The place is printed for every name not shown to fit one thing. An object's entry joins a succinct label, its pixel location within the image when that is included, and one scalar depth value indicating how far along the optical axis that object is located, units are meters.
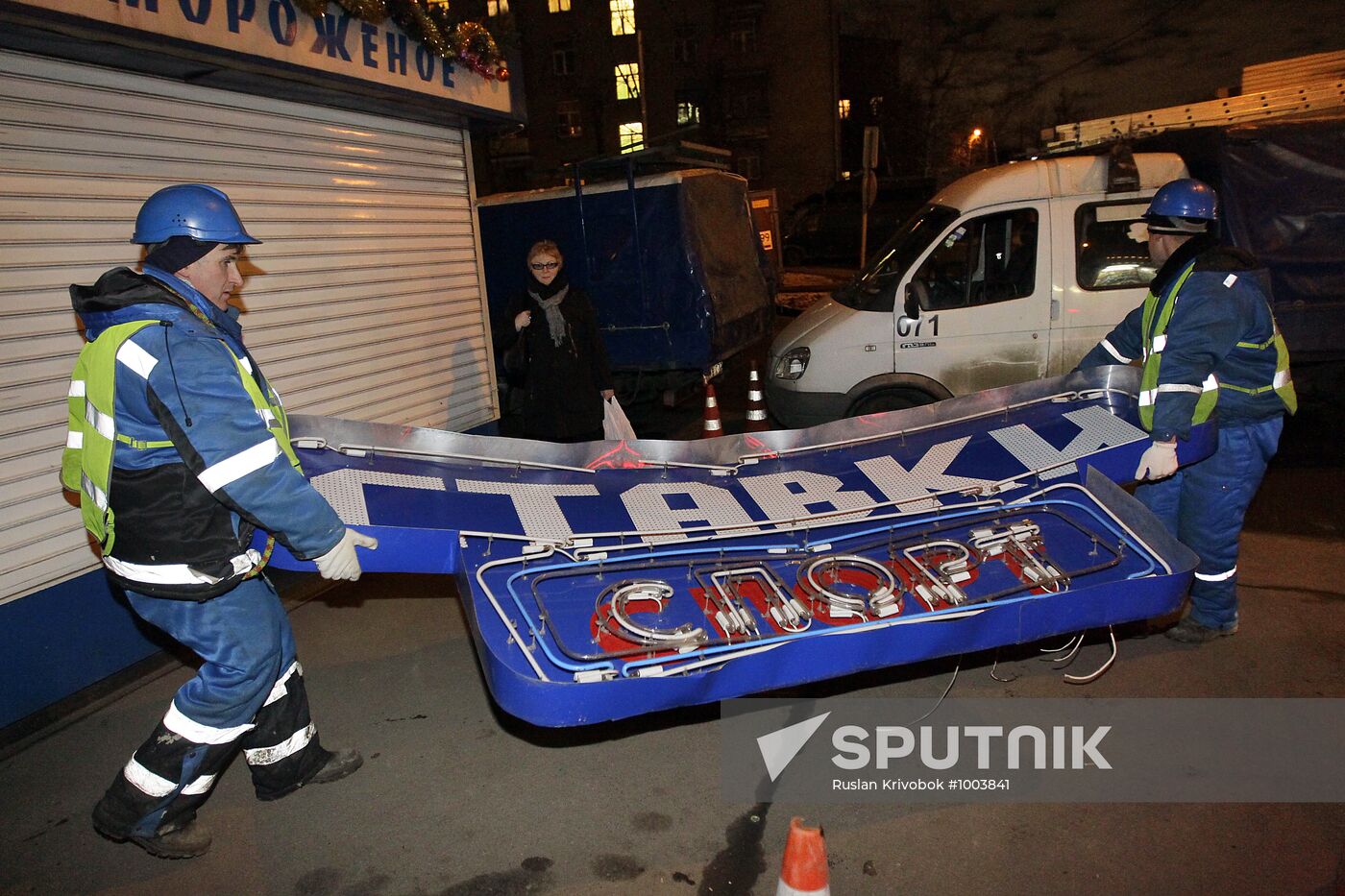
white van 6.30
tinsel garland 5.60
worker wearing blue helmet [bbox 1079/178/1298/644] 3.88
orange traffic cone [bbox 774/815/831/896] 2.26
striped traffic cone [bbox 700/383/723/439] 6.50
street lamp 30.04
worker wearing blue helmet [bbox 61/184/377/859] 2.78
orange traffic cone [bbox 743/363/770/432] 6.57
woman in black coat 5.71
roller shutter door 4.16
